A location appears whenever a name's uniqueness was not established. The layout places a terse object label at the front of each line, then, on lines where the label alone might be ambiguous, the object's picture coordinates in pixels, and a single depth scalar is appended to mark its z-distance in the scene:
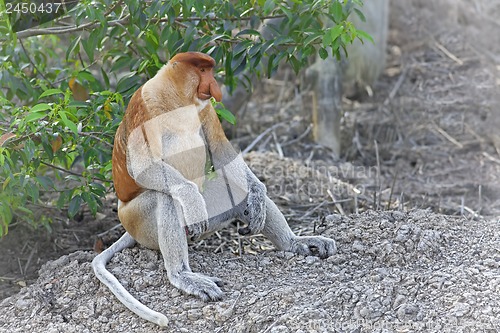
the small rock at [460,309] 8.33
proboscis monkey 9.11
